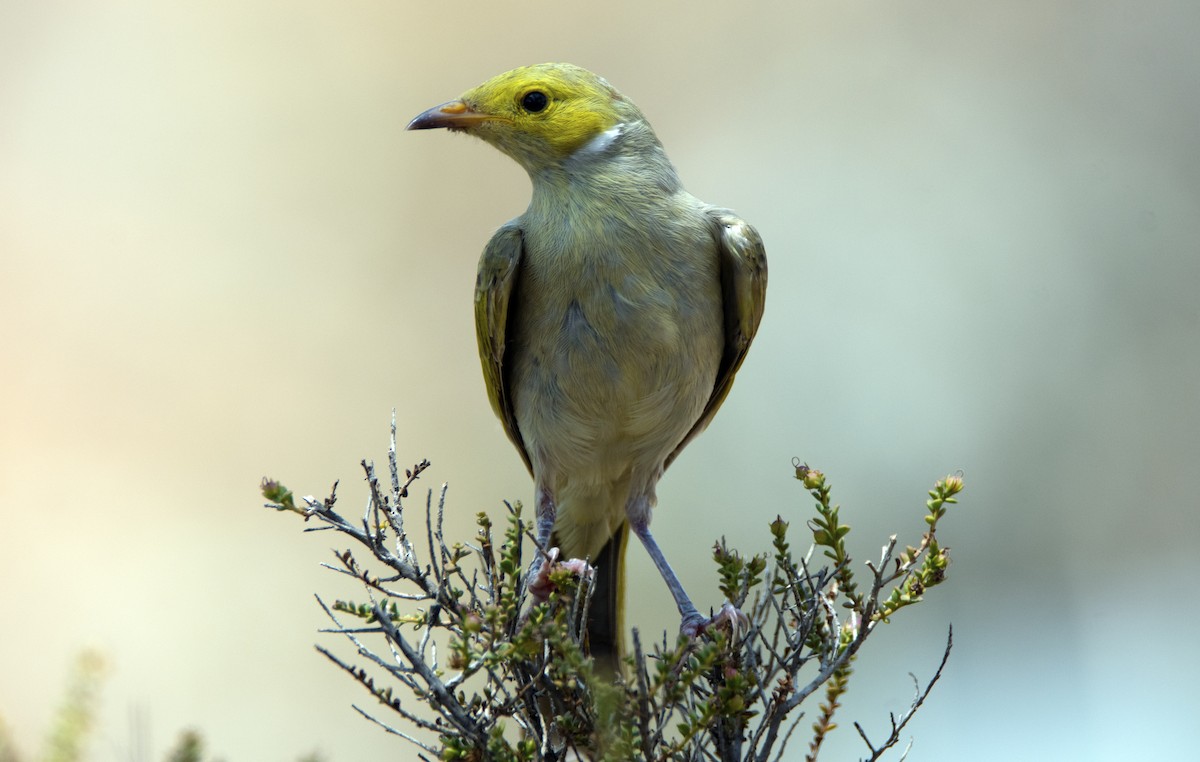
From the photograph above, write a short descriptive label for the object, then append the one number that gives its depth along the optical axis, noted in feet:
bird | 24.02
